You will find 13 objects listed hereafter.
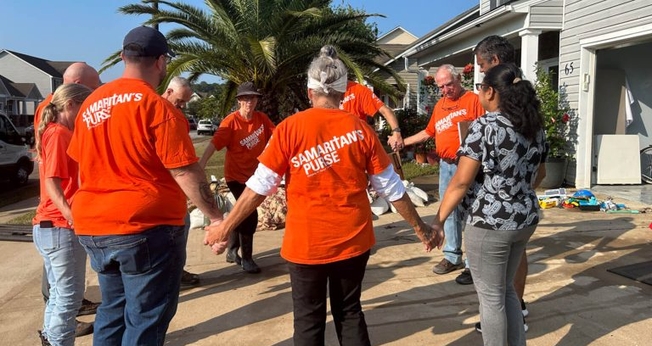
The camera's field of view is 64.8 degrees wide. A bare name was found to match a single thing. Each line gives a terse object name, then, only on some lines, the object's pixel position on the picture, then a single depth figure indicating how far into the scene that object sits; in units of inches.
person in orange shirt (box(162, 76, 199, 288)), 165.8
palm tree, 442.9
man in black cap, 89.8
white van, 475.5
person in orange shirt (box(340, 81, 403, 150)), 207.5
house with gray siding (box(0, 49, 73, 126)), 2064.5
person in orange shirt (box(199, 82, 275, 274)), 190.5
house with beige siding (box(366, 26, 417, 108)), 1621.6
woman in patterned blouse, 103.6
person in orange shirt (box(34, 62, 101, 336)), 127.5
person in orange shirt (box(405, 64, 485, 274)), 174.4
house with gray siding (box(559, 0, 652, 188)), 315.6
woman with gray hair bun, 98.4
